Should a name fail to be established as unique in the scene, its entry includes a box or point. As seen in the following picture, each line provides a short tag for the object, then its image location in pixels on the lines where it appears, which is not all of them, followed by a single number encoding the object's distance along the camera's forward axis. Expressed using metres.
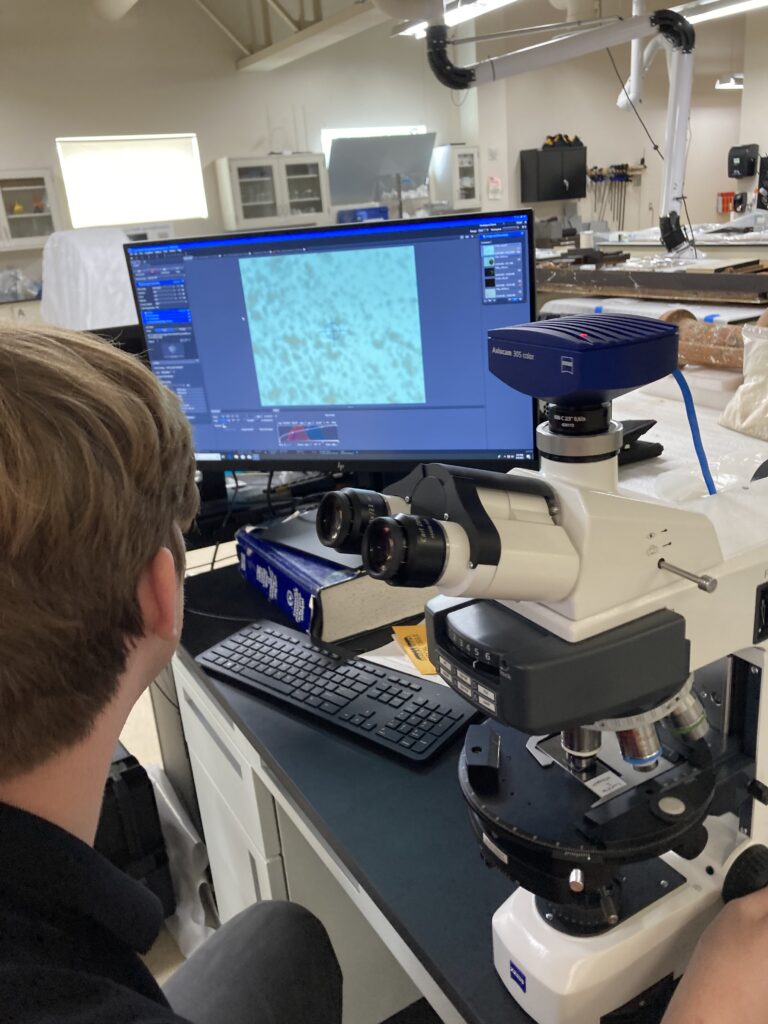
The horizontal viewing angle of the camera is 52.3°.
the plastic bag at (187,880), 1.54
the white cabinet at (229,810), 1.07
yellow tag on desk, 1.00
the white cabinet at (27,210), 5.27
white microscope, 0.50
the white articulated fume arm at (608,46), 2.04
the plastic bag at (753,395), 1.47
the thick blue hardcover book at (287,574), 1.09
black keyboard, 0.87
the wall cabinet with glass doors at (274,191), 6.04
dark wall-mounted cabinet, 6.23
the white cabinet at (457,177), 6.84
